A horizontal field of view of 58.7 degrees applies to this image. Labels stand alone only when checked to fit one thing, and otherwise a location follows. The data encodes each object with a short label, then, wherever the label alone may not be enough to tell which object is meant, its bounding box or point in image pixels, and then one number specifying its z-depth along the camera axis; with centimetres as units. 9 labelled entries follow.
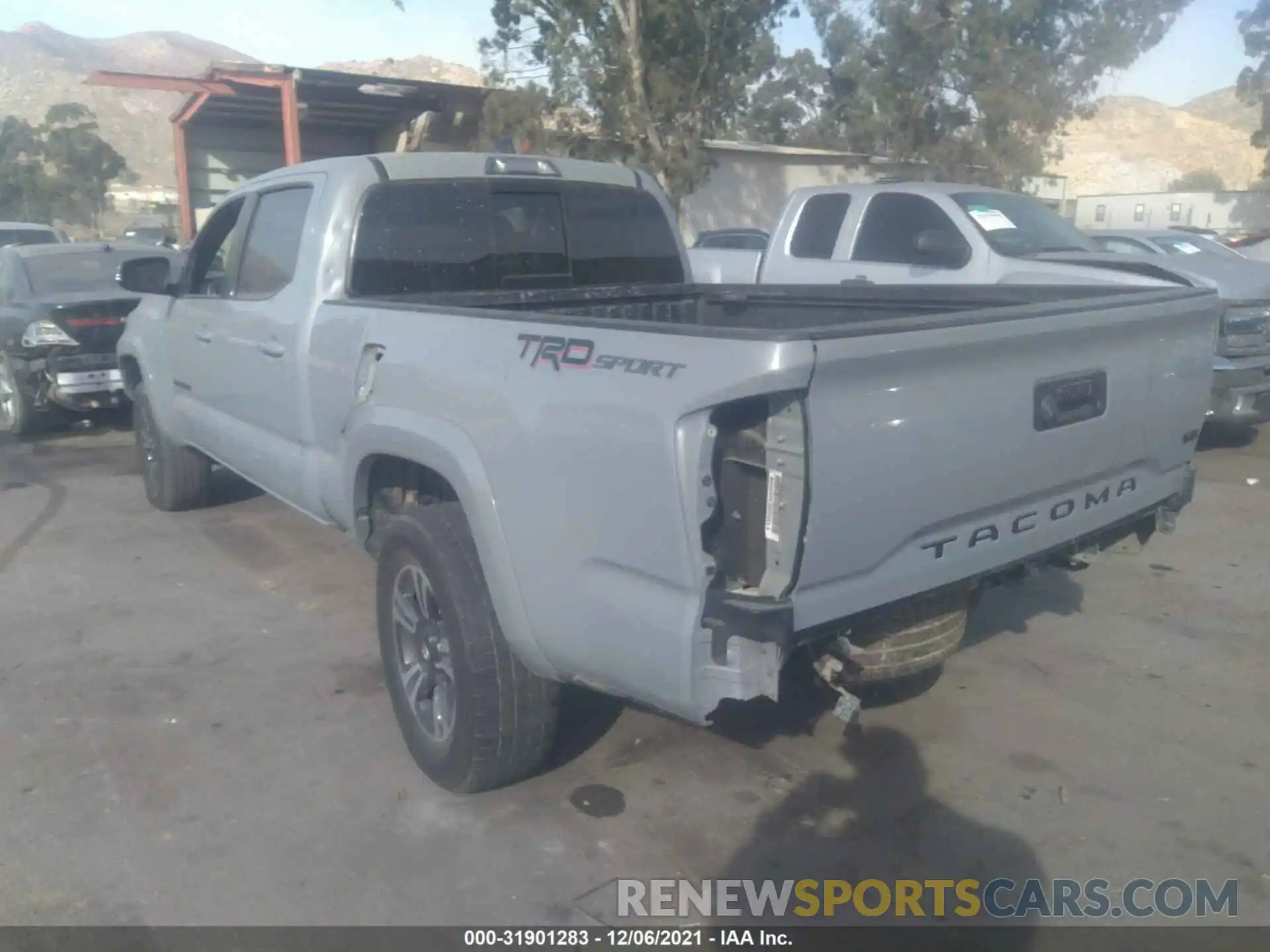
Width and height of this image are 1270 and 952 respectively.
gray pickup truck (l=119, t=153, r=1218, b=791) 264
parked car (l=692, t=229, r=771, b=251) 1862
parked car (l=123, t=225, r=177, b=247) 3173
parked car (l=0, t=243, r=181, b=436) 917
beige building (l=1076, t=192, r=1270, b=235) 4508
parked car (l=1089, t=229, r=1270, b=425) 833
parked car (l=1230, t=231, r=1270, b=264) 1468
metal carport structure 1970
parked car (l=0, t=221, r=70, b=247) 1591
